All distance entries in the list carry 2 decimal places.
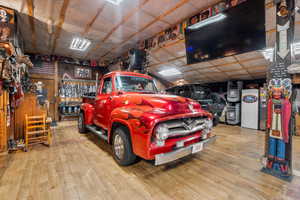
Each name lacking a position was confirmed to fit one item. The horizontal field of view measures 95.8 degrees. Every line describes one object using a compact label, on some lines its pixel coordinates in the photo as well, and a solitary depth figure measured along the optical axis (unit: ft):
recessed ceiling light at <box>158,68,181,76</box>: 22.40
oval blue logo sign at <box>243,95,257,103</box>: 19.91
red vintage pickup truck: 5.91
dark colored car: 19.84
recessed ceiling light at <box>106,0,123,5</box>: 10.40
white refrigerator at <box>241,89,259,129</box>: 19.63
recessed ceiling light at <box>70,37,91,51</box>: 17.68
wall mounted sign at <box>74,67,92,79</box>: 27.07
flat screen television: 10.02
